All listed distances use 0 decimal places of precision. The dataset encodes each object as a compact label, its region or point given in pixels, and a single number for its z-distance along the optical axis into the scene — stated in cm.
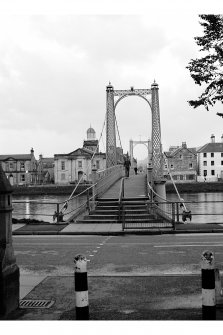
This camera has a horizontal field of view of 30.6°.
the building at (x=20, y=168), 11406
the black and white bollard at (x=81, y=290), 481
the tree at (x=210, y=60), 680
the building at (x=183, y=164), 11538
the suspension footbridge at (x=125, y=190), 1820
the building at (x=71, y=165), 10988
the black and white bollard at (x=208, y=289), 468
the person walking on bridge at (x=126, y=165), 3509
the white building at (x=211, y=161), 11125
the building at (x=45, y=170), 12338
